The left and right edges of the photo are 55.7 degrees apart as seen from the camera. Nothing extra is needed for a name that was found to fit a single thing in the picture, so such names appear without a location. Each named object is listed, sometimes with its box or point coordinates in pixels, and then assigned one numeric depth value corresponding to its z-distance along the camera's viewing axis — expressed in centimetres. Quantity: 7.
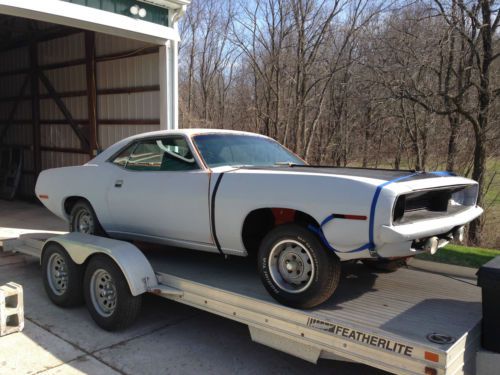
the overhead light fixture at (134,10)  855
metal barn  839
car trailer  290
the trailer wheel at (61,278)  501
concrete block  447
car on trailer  321
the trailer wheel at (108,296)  441
